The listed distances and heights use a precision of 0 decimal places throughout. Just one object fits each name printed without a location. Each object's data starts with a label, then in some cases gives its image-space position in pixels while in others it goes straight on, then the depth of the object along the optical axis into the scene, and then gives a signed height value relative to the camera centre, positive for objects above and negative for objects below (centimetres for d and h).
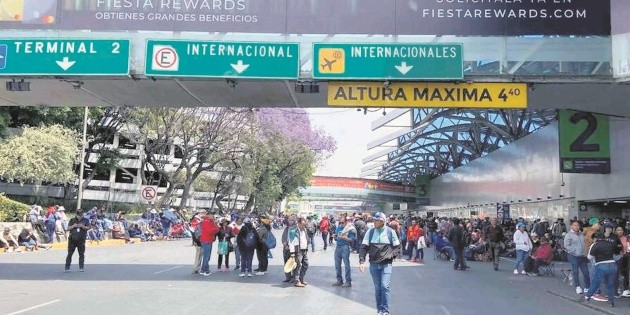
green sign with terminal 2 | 1223 +305
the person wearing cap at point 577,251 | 1244 -100
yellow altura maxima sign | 1229 +236
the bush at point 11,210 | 2522 -52
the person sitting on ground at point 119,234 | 3030 -179
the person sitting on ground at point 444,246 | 2216 -164
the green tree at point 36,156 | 2922 +225
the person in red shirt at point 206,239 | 1526 -102
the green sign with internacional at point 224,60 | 1217 +302
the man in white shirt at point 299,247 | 1342 -106
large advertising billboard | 1220 +405
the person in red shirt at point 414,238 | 2119 -131
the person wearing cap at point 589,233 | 1255 -63
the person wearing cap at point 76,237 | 1530 -100
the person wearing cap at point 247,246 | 1505 -117
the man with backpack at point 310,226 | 2135 -91
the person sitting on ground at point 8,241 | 2169 -162
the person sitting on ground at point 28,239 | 2267 -160
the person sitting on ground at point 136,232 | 3161 -178
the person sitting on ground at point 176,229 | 3553 -178
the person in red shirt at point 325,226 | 2764 -120
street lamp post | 3088 +193
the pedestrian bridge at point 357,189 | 8044 +198
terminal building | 1213 +332
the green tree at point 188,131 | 3528 +446
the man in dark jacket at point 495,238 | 1873 -117
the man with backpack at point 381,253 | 923 -82
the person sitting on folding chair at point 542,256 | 1680 -151
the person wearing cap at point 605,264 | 1108 -113
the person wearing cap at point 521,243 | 1688 -113
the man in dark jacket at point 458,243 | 1823 -125
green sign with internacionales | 1198 +301
